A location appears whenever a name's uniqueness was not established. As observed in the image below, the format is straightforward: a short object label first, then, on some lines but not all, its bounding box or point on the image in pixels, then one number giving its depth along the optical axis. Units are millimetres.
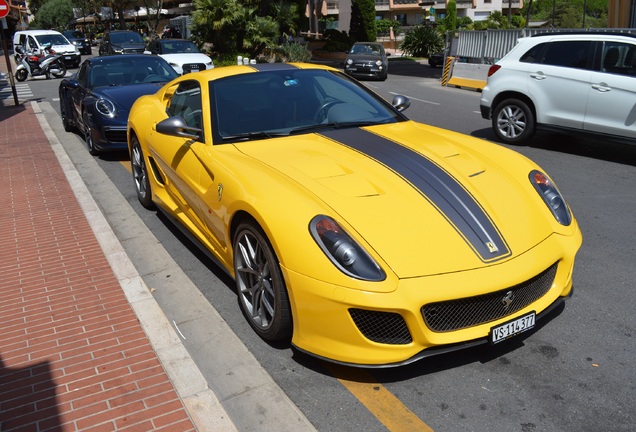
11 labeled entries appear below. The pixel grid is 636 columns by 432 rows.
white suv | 8398
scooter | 25281
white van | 30281
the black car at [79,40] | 43031
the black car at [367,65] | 24938
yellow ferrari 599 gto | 3180
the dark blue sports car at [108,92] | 9047
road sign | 14704
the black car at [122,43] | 26672
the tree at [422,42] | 43844
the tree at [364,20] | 43906
